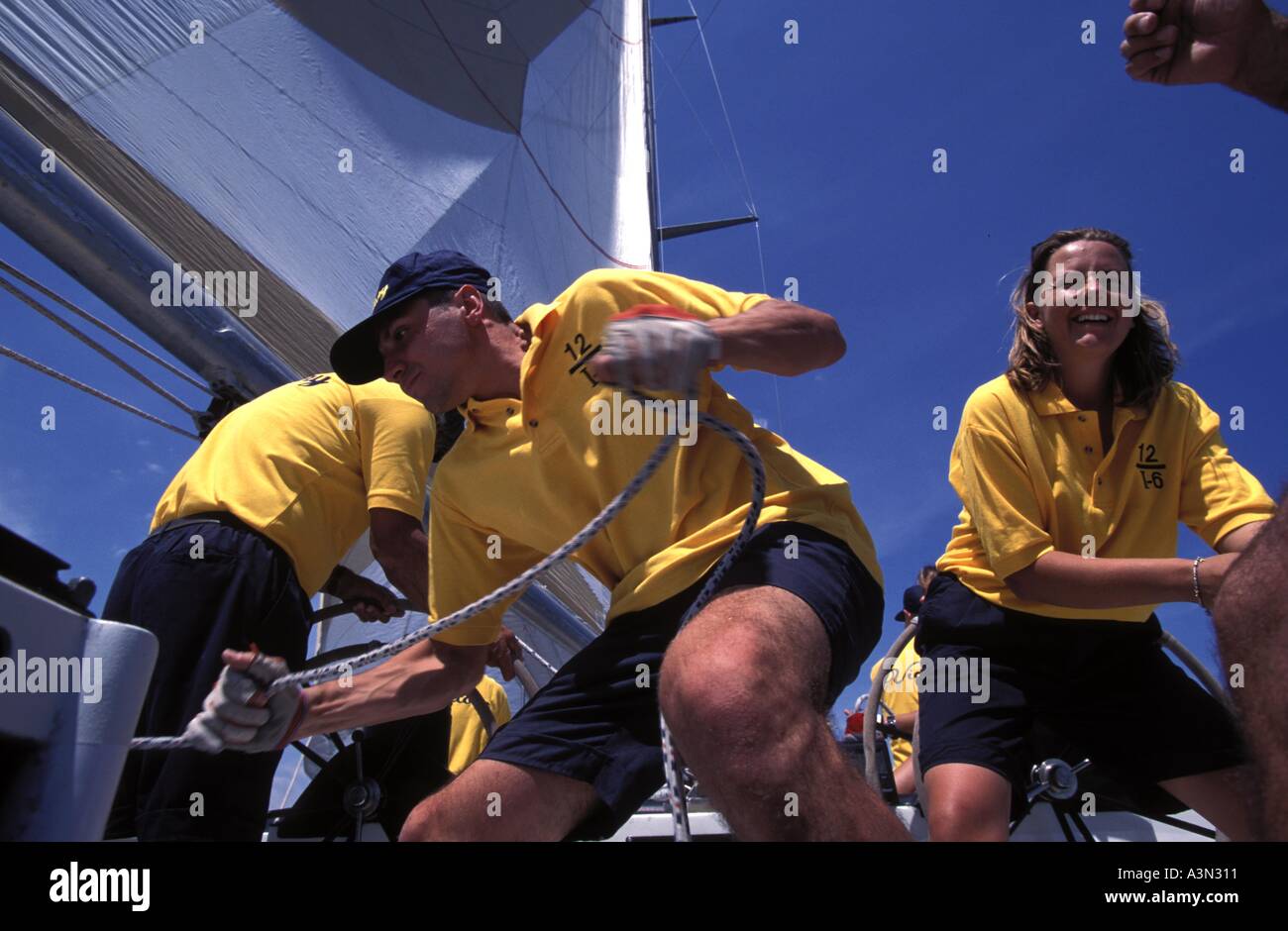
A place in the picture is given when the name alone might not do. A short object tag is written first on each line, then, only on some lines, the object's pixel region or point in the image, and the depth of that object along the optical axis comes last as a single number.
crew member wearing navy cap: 1.07
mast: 8.32
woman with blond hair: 1.60
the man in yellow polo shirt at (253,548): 1.77
